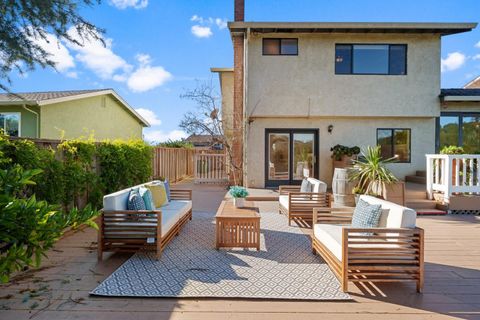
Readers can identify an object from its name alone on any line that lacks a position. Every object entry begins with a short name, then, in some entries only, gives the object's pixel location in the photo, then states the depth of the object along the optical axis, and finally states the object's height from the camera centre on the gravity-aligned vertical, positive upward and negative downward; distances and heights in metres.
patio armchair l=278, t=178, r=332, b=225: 6.85 -0.98
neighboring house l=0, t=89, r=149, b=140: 11.89 +1.77
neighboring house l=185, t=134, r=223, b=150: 12.84 +0.63
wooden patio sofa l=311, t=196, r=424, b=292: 3.52 -1.08
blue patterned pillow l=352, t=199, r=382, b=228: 3.84 -0.73
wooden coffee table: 5.07 -1.21
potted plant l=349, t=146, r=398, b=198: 7.91 -0.51
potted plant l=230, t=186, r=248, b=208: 5.92 -0.76
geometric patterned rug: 3.52 -1.51
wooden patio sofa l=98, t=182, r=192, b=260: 4.52 -1.06
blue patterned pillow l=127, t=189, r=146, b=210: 4.75 -0.71
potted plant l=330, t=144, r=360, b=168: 10.80 +0.08
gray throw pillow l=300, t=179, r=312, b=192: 7.33 -0.69
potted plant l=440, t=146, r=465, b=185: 8.22 +0.13
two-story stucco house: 11.17 +2.40
